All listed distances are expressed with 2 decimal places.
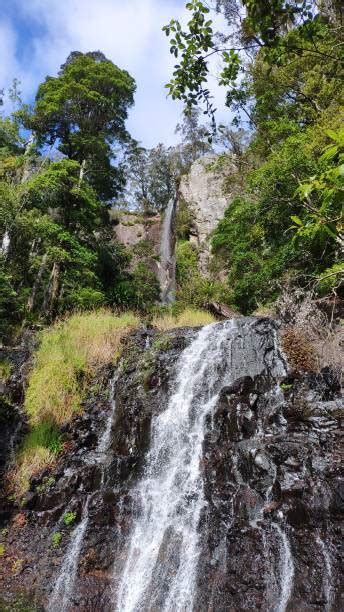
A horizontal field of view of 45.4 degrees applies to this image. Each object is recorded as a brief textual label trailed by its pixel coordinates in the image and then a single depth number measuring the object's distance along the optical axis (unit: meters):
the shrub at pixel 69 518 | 6.63
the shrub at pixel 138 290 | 18.22
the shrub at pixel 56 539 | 6.35
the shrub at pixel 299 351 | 8.20
